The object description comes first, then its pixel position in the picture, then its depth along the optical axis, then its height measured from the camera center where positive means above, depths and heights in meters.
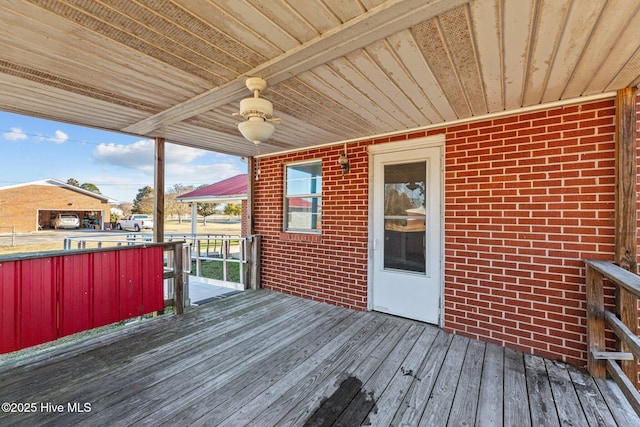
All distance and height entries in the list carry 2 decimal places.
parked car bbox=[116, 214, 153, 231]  23.81 -0.91
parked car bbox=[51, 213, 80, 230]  19.42 -0.60
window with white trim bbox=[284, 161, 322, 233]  4.16 +0.25
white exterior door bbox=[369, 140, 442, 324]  3.07 -0.26
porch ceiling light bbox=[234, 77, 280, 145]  1.85 +0.71
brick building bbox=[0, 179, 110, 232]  15.98 +0.64
